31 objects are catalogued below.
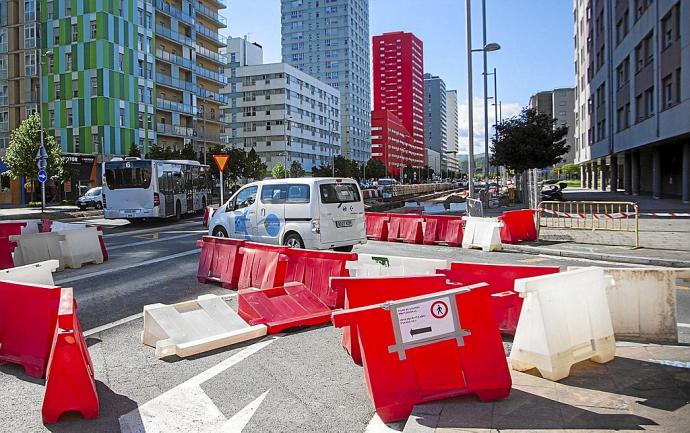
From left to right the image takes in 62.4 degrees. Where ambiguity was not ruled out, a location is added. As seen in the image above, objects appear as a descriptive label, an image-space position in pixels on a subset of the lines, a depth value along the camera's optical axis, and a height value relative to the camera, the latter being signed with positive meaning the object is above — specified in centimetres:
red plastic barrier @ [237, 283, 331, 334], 679 -130
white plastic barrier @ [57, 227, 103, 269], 1255 -90
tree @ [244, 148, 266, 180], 6862 +462
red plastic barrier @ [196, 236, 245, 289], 956 -99
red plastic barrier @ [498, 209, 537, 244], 1627 -79
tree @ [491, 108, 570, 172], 3719 +379
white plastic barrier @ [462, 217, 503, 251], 1505 -91
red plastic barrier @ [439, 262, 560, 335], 628 -92
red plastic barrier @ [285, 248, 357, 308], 766 -93
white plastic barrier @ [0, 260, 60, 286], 634 -75
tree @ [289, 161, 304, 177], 8938 +531
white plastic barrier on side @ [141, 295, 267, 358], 593 -138
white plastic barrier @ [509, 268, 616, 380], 484 -111
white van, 1241 -23
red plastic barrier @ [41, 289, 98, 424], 427 -134
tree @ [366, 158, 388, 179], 12047 +709
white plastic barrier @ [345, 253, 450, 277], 675 -81
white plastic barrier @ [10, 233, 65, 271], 1229 -88
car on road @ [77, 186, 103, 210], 4044 +44
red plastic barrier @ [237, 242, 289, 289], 829 -95
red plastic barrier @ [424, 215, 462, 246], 1673 -84
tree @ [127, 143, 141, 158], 5447 +530
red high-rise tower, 19712 +4997
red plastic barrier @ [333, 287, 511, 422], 428 -116
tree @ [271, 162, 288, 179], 8221 +474
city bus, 2461 +77
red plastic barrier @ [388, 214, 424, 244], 1723 -83
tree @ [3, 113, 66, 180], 4038 +398
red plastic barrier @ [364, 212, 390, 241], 1823 -75
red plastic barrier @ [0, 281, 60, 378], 533 -112
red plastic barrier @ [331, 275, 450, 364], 542 -84
